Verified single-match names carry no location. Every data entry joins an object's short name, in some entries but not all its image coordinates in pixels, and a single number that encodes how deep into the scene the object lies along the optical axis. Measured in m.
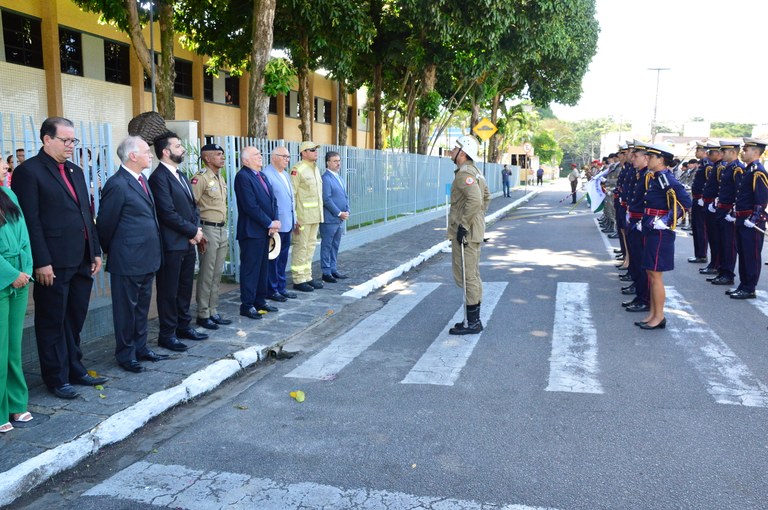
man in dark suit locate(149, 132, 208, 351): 5.87
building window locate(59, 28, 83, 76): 18.45
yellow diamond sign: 21.62
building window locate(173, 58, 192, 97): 23.48
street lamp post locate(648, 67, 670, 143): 43.87
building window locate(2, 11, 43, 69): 16.58
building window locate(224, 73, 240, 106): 26.38
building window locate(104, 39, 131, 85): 20.02
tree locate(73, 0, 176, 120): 12.30
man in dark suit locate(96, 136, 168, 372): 5.30
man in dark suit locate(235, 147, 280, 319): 7.39
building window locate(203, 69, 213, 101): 24.77
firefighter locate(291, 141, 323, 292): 9.06
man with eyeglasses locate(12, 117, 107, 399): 4.57
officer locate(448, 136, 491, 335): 6.90
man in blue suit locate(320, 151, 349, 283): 9.73
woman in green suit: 4.12
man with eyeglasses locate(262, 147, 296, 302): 8.29
